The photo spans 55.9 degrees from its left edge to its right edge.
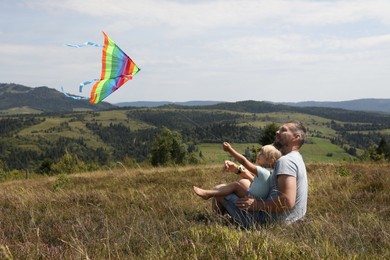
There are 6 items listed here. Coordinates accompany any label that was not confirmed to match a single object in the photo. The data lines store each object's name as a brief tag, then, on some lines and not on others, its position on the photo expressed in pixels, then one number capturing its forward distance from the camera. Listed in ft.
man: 15.56
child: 17.37
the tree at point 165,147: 206.18
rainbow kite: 22.63
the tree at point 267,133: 150.26
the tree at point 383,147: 243.03
